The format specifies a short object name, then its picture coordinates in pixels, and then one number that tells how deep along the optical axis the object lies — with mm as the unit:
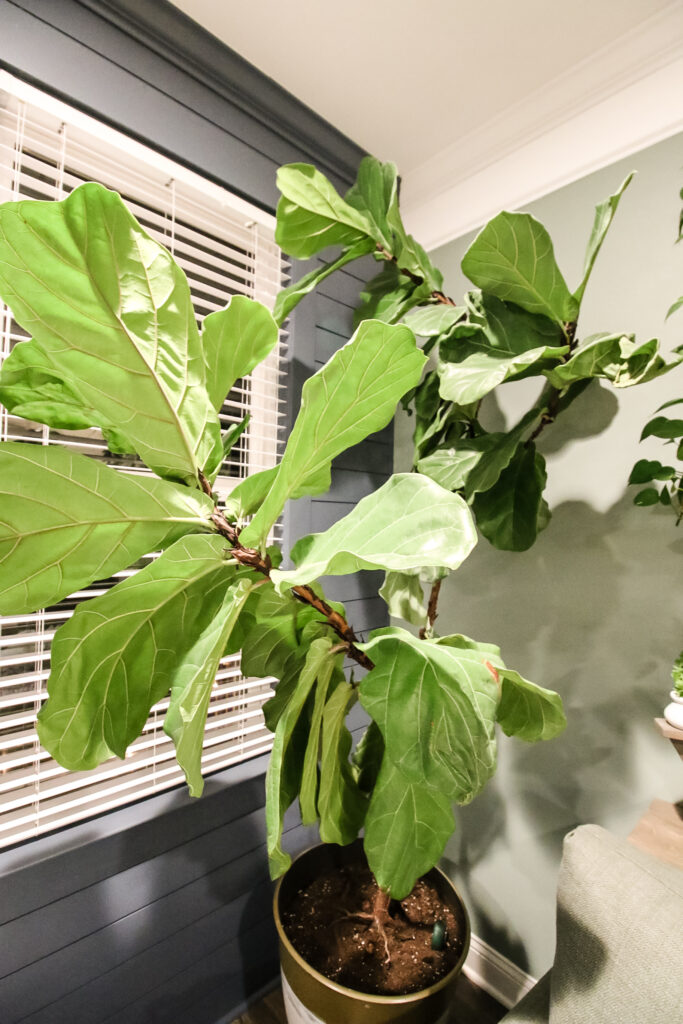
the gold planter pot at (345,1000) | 904
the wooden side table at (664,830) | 895
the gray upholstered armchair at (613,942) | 684
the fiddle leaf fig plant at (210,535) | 507
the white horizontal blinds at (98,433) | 1050
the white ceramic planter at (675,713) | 901
